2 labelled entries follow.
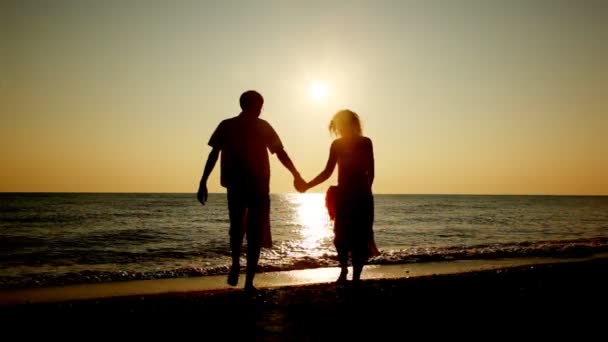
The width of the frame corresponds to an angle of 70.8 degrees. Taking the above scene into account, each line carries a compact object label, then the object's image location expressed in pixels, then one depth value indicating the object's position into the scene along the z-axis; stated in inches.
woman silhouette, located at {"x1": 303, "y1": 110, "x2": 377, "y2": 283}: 235.3
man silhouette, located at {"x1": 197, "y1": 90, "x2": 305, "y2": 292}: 197.9
